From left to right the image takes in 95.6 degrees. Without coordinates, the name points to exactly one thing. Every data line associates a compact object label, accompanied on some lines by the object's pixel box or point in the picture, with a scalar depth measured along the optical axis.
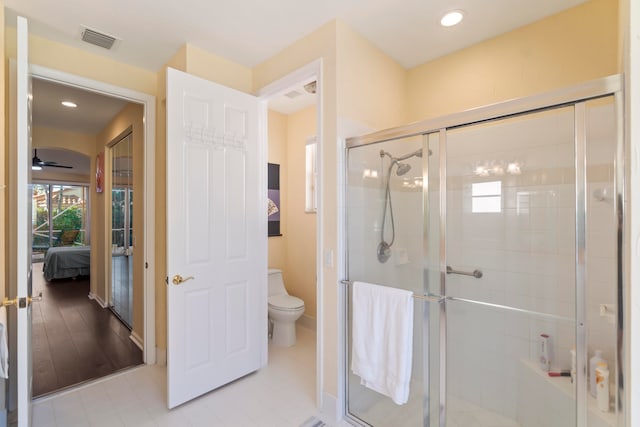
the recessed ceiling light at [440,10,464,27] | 1.89
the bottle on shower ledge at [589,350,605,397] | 1.30
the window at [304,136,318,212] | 3.41
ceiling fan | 6.14
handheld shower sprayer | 1.97
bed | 5.96
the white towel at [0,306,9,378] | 1.30
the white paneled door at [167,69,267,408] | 2.00
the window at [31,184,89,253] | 8.06
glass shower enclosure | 1.24
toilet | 2.91
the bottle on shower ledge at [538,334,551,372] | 1.60
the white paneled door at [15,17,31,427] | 1.36
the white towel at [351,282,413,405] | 1.65
